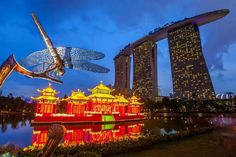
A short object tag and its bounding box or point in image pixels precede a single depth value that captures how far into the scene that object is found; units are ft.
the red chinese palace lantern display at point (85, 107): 141.69
